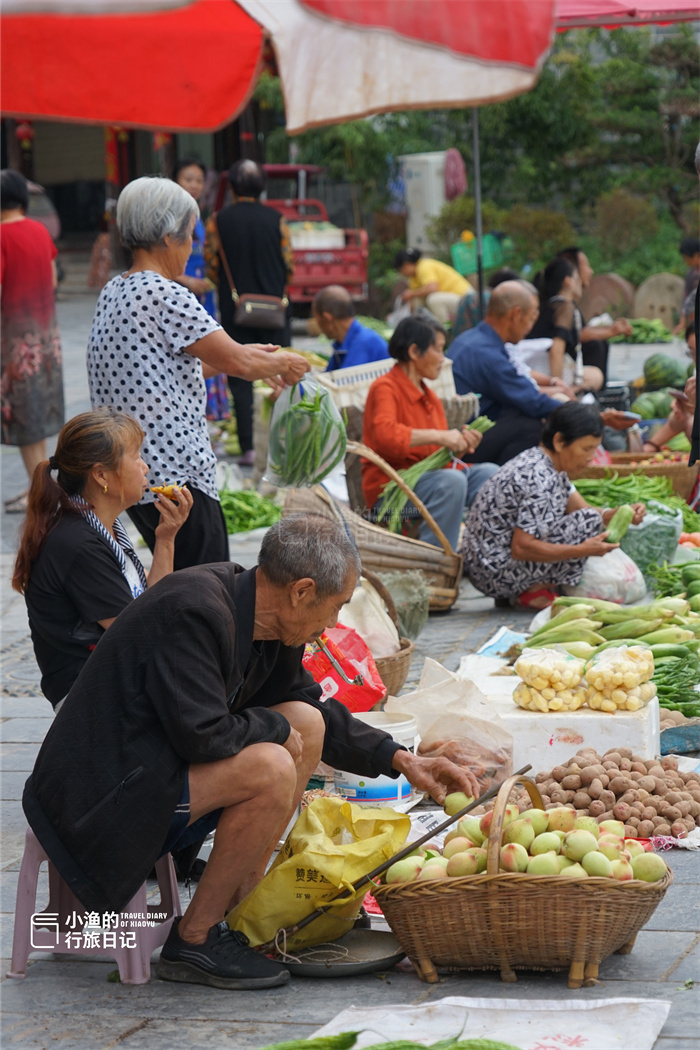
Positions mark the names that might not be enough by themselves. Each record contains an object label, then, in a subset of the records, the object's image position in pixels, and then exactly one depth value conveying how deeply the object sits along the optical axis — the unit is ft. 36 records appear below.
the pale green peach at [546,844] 20.77
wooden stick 21.26
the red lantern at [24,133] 162.18
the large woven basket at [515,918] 19.83
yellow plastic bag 21.17
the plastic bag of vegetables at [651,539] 44.55
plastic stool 20.98
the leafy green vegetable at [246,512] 56.55
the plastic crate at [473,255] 108.39
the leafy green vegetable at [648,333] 106.60
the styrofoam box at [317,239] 116.54
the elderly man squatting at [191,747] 20.44
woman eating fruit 24.56
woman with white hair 28.86
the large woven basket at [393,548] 41.81
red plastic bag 30.40
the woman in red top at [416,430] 45.64
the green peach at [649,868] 20.78
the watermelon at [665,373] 71.10
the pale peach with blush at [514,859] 20.41
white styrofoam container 29.06
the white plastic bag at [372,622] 34.74
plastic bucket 27.61
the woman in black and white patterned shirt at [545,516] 41.48
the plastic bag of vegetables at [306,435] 38.21
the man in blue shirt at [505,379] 51.63
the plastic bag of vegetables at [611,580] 42.57
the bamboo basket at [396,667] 33.65
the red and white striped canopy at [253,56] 31.87
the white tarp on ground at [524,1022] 18.37
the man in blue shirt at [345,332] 55.18
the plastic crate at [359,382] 51.63
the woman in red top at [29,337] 54.67
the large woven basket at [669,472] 49.98
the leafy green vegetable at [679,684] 33.06
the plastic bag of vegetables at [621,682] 29.26
